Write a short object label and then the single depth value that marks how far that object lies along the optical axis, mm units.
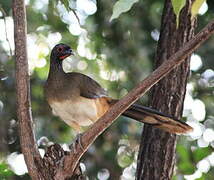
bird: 8398
